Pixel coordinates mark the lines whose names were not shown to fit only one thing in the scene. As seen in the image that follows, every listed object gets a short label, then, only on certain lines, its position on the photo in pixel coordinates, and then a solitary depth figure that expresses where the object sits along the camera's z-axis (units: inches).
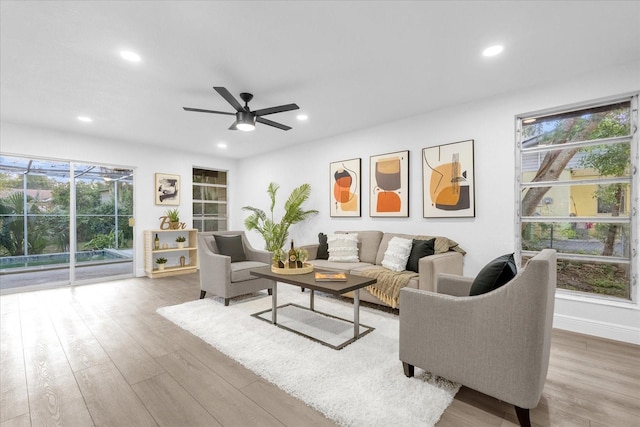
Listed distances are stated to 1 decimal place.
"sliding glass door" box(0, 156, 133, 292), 180.1
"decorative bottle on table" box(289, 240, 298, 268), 126.9
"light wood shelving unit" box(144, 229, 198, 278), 219.0
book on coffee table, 109.0
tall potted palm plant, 215.9
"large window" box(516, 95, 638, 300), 113.0
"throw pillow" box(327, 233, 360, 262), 167.5
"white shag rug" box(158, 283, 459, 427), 67.1
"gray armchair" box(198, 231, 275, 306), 141.1
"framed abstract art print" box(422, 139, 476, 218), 144.2
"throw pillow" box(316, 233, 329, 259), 178.5
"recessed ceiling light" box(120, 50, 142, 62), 100.7
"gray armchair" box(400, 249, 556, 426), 58.9
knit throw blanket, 126.7
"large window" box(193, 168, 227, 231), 263.1
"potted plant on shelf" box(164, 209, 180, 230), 230.8
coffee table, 99.3
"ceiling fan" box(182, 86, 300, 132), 119.3
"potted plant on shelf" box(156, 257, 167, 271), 222.7
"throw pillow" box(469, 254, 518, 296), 68.2
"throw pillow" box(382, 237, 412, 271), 141.3
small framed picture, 232.5
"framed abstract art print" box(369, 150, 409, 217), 167.8
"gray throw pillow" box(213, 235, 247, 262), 160.2
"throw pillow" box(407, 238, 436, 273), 140.1
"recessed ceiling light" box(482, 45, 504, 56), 98.3
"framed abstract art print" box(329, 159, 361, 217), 191.0
